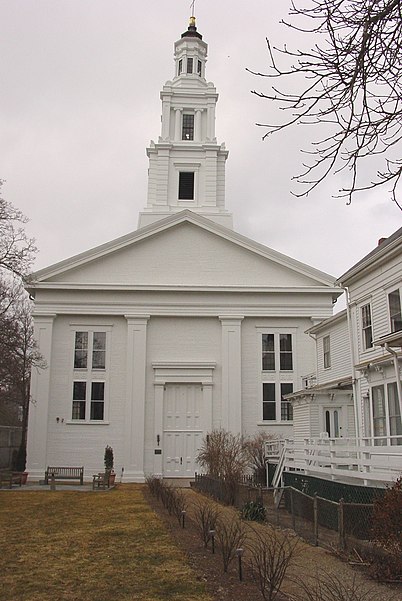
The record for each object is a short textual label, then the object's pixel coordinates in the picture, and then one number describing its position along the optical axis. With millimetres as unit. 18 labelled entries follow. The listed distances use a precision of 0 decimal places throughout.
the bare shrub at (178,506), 15591
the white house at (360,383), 17547
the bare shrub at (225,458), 21306
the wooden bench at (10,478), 27541
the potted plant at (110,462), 29406
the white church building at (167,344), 32375
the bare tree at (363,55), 5242
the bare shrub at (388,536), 10375
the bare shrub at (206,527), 12252
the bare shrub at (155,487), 20712
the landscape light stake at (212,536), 11659
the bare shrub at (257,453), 28342
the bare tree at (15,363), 25453
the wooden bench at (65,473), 29281
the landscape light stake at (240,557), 9625
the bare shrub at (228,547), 10203
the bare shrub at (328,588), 8458
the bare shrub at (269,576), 8156
